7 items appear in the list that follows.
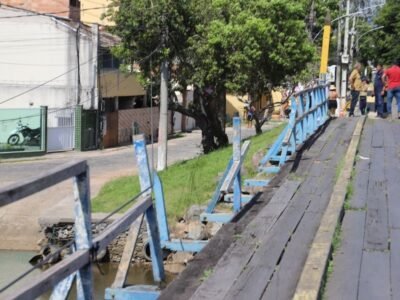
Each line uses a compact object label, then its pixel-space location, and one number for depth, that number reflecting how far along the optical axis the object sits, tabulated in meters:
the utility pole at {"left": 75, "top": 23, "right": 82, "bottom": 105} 31.00
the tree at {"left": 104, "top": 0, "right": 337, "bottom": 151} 21.39
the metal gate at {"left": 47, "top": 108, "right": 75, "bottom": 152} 30.86
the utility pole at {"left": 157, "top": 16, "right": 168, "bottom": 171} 21.42
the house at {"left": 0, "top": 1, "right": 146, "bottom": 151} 30.88
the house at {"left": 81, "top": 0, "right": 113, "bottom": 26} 43.69
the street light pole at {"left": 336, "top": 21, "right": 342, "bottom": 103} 35.06
